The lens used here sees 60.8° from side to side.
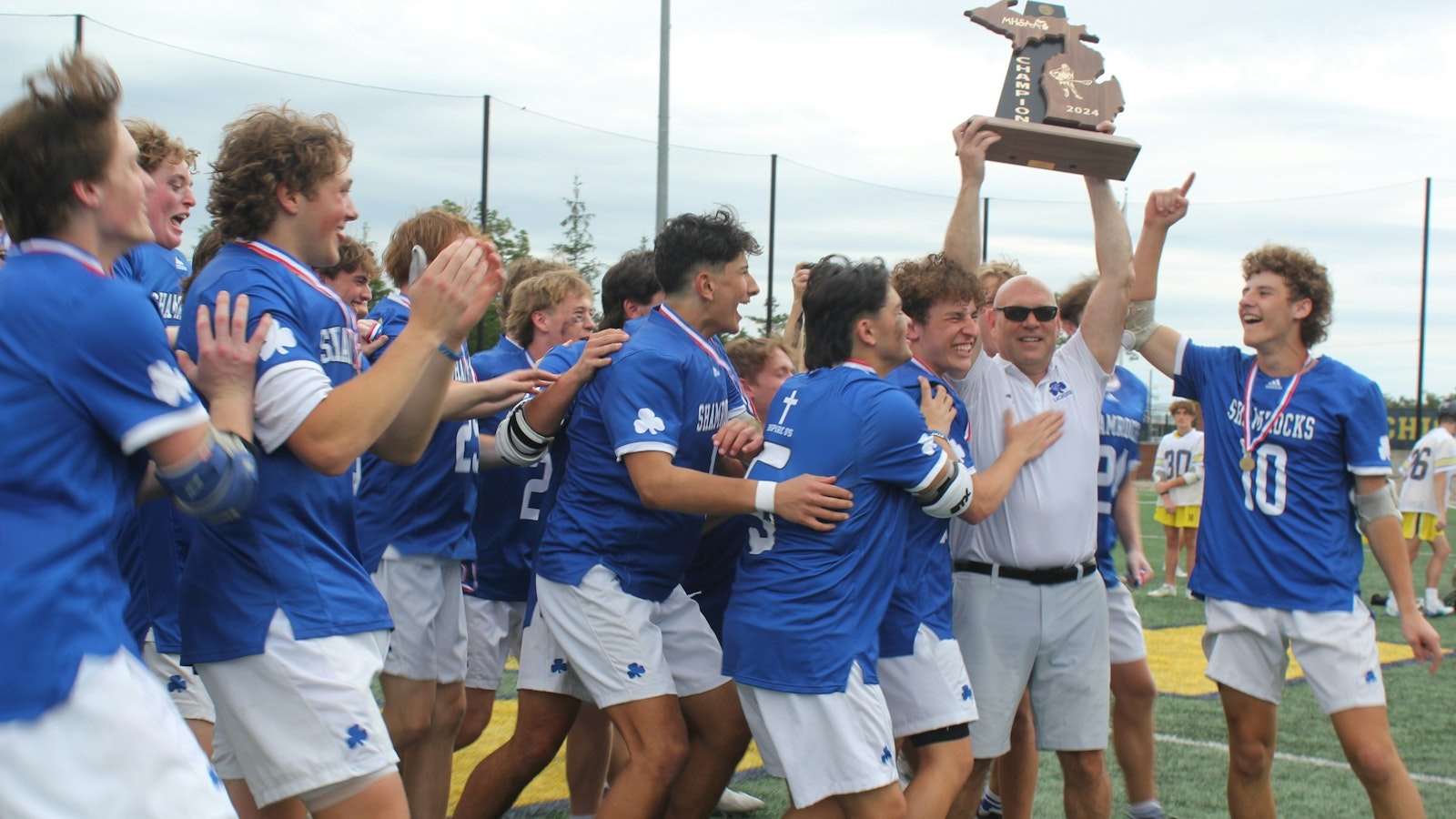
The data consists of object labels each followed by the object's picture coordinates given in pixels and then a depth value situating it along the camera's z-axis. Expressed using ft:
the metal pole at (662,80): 45.55
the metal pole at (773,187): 70.23
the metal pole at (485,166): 53.16
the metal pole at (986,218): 84.22
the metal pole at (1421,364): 86.74
